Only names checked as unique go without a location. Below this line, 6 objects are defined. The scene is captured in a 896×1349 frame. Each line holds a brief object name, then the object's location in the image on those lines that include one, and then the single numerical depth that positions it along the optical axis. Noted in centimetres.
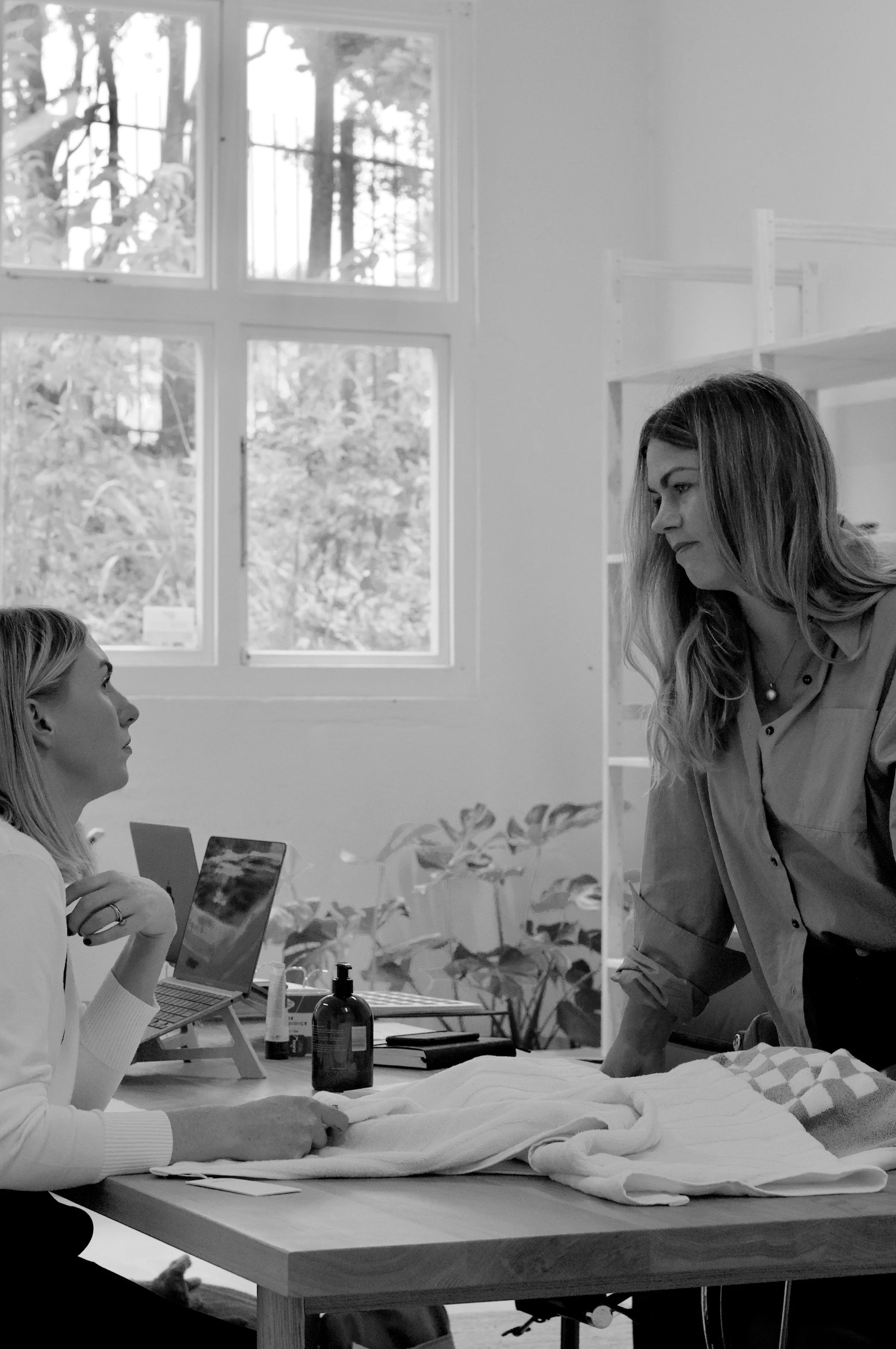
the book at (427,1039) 247
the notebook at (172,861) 281
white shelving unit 368
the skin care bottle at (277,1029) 248
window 470
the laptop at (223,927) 241
